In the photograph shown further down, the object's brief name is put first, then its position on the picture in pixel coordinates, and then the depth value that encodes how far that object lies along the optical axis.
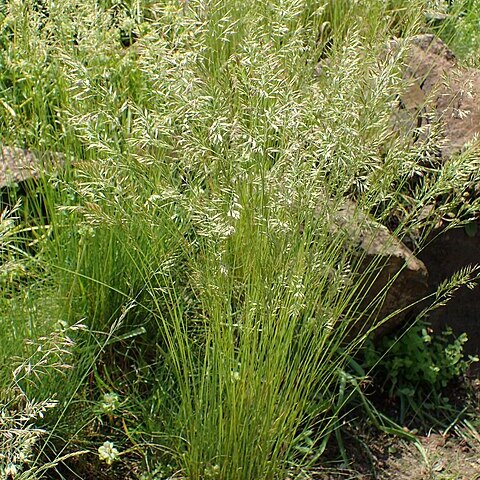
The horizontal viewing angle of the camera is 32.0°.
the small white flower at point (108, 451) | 2.41
